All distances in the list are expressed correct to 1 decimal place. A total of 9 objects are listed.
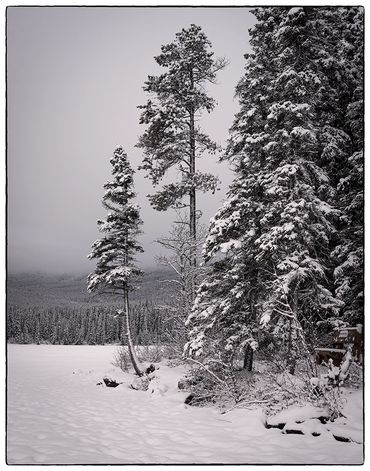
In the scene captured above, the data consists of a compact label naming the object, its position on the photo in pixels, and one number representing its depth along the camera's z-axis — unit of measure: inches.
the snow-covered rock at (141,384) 441.3
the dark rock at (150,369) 488.6
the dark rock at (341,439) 228.2
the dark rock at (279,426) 250.1
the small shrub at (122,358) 569.3
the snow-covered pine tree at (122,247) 463.5
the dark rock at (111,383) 478.9
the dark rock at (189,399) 343.4
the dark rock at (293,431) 238.4
